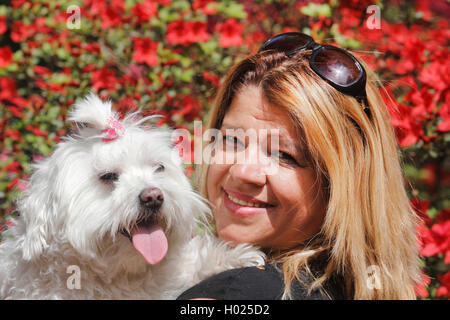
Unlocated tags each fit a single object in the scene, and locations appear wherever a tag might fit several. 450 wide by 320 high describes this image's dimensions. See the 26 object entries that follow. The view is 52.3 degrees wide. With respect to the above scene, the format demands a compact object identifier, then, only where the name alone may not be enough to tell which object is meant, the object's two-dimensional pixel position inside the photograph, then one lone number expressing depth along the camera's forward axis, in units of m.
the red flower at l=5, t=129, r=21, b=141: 3.18
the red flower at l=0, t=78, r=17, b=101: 3.25
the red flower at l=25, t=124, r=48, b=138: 3.03
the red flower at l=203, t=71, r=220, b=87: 3.14
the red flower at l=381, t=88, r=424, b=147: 2.72
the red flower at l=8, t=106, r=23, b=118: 3.13
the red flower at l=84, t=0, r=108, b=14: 3.22
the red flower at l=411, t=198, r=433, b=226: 2.82
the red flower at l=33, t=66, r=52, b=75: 3.11
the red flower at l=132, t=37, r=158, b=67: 3.13
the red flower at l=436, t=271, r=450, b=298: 2.69
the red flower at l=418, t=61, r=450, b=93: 2.73
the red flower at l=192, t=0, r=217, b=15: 3.23
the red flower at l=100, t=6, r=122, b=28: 3.20
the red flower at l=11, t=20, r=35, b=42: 3.21
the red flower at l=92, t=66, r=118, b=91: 3.07
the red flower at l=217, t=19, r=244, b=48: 3.24
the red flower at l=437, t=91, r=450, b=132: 2.69
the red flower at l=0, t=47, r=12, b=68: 3.21
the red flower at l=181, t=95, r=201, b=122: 3.17
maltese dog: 1.86
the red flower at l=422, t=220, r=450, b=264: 2.69
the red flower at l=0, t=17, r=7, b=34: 3.33
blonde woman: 1.76
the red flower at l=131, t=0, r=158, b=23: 3.18
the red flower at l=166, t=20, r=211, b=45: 3.17
